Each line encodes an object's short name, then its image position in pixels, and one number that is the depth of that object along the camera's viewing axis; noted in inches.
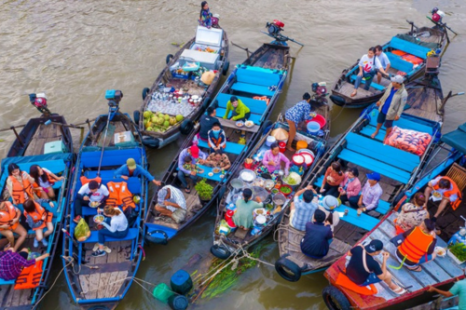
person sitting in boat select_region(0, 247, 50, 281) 287.1
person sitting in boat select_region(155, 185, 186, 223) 337.7
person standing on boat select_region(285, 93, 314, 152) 416.8
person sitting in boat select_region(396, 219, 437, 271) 271.0
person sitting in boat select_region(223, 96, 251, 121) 444.8
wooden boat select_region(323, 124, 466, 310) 272.1
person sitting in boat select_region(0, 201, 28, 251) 317.1
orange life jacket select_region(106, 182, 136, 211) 357.4
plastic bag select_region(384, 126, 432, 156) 390.3
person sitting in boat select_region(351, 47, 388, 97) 490.9
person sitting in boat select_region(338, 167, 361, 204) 341.4
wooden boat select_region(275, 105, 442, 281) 310.2
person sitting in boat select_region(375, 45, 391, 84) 488.2
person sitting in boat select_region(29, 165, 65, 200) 357.4
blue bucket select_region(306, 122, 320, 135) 441.7
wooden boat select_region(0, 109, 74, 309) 301.4
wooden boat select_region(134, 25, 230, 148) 456.8
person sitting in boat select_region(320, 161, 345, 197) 345.4
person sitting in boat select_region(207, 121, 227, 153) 405.1
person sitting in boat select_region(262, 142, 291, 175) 386.0
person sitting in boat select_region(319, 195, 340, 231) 303.3
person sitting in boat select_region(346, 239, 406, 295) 258.4
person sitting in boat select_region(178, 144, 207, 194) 387.5
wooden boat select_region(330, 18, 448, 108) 498.3
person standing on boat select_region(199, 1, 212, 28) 588.7
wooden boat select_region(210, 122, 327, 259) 336.8
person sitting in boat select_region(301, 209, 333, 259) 284.7
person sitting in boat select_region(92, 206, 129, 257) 314.5
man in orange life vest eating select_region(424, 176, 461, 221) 322.7
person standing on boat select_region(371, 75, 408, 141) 390.0
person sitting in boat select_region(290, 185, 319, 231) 303.0
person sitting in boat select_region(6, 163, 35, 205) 343.9
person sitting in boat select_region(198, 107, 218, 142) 410.9
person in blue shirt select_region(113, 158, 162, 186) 369.7
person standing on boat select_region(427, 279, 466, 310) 246.1
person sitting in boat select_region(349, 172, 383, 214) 325.4
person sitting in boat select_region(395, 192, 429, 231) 298.6
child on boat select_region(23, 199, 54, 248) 325.7
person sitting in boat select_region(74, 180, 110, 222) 349.4
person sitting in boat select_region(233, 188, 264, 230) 326.0
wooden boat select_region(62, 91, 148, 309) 301.4
